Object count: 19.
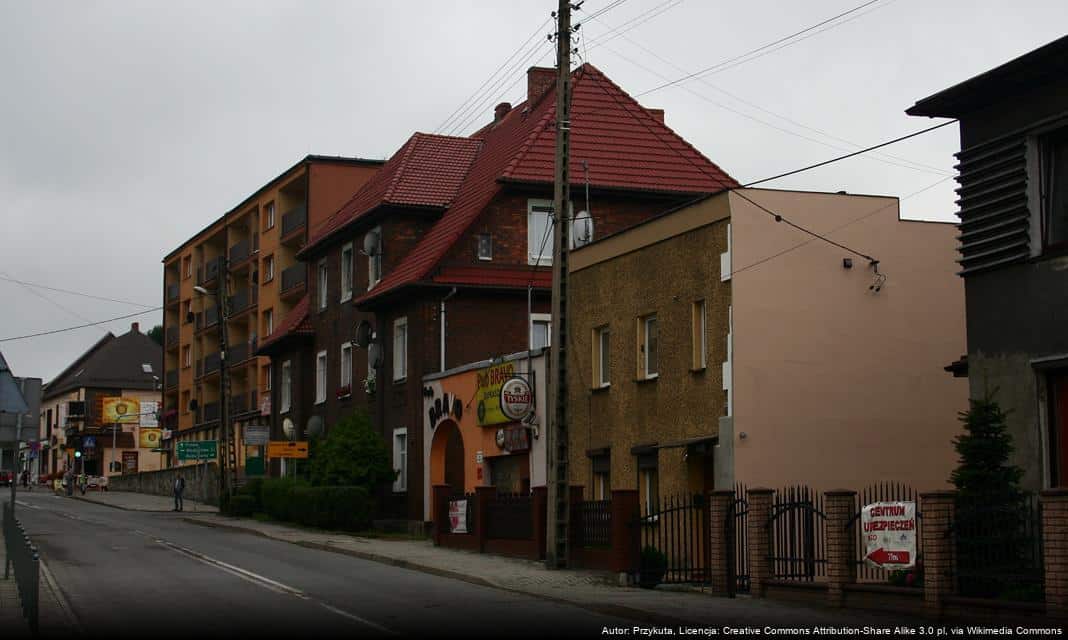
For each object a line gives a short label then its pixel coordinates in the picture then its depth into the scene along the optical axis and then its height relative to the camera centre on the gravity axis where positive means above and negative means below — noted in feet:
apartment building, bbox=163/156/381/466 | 197.36 +27.01
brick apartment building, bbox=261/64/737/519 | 130.62 +20.76
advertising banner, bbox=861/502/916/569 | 59.16 -3.42
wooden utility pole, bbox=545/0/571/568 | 84.58 +6.77
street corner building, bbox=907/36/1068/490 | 59.67 +8.74
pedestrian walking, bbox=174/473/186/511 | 189.97 -4.64
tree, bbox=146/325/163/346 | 441.93 +36.88
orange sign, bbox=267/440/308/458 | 143.74 +0.46
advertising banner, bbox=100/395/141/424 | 317.63 +9.45
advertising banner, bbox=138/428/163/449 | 303.48 +3.35
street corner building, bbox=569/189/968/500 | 83.05 +6.14
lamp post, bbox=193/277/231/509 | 167.43 +5.41
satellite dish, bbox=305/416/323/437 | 149.28 +2.92
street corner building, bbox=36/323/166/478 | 331.57 +11.01
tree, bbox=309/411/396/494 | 133.49 -0.42
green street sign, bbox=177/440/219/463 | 179.83 +0.37
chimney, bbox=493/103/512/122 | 162.40 +38.20
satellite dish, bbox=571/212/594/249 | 111.34 +17.22
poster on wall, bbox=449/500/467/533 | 104.78 -4.63
